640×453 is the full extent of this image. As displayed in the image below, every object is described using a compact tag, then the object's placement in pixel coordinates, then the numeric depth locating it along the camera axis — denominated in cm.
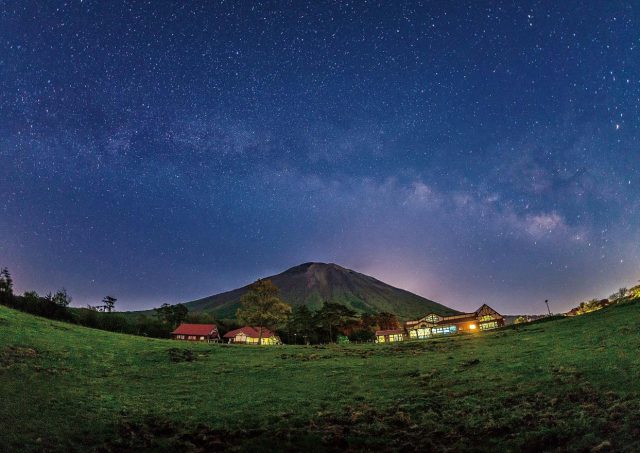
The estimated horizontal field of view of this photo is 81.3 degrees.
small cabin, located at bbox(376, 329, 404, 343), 14502
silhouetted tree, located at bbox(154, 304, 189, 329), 13662
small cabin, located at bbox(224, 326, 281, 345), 13925
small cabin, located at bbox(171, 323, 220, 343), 12900
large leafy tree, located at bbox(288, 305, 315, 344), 12050
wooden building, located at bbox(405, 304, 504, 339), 15838
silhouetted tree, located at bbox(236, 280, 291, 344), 8999
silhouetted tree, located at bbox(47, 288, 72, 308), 9948
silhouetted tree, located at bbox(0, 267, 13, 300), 7181
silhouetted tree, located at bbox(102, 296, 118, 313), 17109
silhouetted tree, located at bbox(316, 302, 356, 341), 11819
